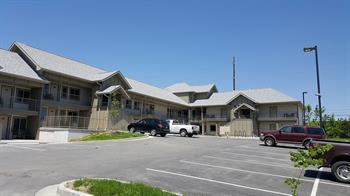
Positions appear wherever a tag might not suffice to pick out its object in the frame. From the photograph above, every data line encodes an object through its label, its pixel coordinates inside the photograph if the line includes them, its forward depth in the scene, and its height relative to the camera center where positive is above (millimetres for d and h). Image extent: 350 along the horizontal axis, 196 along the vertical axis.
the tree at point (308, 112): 66644 +4603
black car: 29609 +206
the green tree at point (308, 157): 5375 -484
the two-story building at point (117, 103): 27844 +3578
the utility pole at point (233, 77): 76338 +14065
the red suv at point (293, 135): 22719 -271
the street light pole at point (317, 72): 21745 +4549
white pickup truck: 33219 +61
